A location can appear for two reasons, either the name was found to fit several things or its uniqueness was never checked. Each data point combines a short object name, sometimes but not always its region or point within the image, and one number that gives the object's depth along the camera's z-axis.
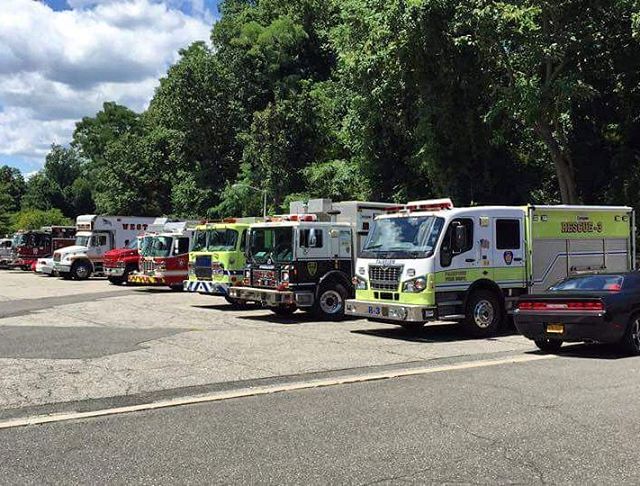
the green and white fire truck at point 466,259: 13.64
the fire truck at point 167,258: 25.61
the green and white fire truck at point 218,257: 19.19
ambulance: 34.66
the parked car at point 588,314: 10.96
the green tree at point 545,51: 21.58
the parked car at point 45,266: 37.06
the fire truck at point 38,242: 41.84
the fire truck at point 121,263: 29.77
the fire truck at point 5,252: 46.57
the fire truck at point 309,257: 16.97
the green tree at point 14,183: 104.46
